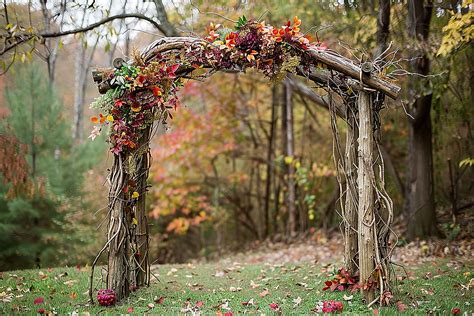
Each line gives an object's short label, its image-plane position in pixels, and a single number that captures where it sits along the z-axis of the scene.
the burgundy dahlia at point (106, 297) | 4.04
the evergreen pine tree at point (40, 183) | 8.77
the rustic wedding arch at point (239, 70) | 4.20
